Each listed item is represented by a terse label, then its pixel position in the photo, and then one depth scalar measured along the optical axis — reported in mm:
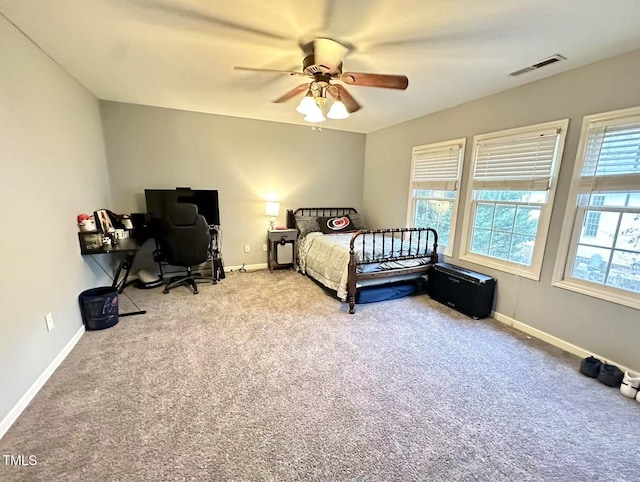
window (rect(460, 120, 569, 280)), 2650
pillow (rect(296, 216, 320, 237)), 4631
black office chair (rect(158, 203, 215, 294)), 3406
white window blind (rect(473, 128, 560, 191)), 2633
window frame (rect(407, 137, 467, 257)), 3479
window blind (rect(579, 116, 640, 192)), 2129
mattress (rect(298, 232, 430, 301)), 3326
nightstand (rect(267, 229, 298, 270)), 4516
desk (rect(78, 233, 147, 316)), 2697
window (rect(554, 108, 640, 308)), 2158
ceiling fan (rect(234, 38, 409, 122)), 2070
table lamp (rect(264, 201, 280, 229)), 4461
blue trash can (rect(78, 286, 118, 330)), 2605
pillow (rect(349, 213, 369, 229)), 5073
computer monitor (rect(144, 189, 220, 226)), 3729
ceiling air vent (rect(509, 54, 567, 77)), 2224
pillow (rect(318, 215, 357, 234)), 4617
